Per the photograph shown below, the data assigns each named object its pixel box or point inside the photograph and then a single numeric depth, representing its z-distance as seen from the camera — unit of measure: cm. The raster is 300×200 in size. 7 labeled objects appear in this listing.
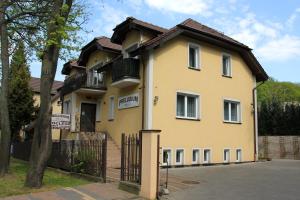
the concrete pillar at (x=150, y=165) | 652
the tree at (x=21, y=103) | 1898
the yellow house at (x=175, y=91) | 1174
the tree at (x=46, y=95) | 763
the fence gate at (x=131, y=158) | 698
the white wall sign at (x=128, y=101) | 1214
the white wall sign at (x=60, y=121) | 1096
